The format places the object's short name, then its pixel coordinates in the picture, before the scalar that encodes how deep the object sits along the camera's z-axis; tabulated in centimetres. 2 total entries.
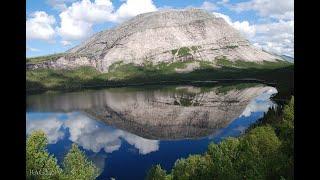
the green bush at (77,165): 5107
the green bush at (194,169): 4592
